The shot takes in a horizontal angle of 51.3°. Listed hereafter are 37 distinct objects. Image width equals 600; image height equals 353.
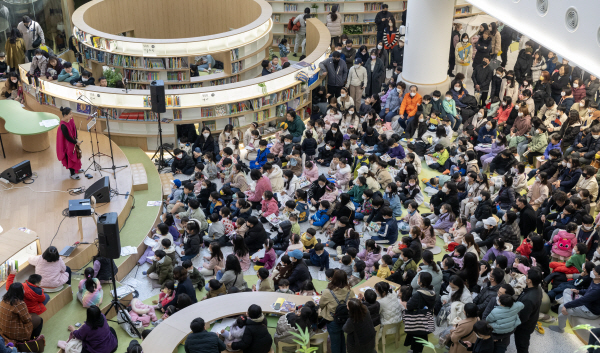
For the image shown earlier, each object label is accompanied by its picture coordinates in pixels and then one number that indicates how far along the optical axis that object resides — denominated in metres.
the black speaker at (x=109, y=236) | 7.42
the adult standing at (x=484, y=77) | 14.15
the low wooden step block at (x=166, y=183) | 10.94
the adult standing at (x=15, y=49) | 14.59
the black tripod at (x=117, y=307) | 7.77
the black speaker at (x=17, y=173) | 10.28
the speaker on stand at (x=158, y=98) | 10.94
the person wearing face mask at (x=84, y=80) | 12.08
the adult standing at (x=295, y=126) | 12.45
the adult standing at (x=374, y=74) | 14.26
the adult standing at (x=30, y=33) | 14.88
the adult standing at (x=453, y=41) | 15.25
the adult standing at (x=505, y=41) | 15.66
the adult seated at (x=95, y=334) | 6.79
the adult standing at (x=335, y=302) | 6.86
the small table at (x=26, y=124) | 10.73
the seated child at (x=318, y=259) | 8.89
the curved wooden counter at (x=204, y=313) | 6.71
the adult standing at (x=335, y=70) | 13.79
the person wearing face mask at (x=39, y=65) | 12.43
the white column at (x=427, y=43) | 13.31
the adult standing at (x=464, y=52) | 14.89
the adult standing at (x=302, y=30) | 16.64
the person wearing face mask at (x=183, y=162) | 11.68
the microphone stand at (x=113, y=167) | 10.70
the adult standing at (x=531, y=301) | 6.95
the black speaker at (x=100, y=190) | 9.68
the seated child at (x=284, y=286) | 7.97
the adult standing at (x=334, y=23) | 16.25
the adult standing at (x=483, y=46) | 14.74
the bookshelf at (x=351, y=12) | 17.33
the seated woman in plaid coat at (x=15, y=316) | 6.96
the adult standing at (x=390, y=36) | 15.52
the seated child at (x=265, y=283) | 7.93
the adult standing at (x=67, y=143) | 10.04
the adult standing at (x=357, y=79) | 13.76
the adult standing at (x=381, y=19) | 16.12
